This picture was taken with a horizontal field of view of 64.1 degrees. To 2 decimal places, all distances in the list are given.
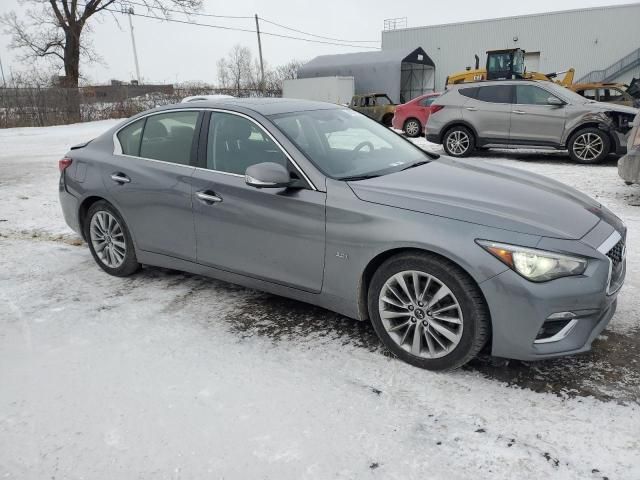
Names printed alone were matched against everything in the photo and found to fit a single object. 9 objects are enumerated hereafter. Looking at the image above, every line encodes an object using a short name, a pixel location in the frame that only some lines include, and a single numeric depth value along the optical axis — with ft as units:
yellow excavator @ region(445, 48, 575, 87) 67.10
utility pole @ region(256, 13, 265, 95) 130.86
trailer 108.17
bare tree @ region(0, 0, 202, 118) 102.58
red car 49.08
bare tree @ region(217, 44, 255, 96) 230.89
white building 113.70
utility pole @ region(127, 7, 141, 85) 176.86
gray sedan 8.55
